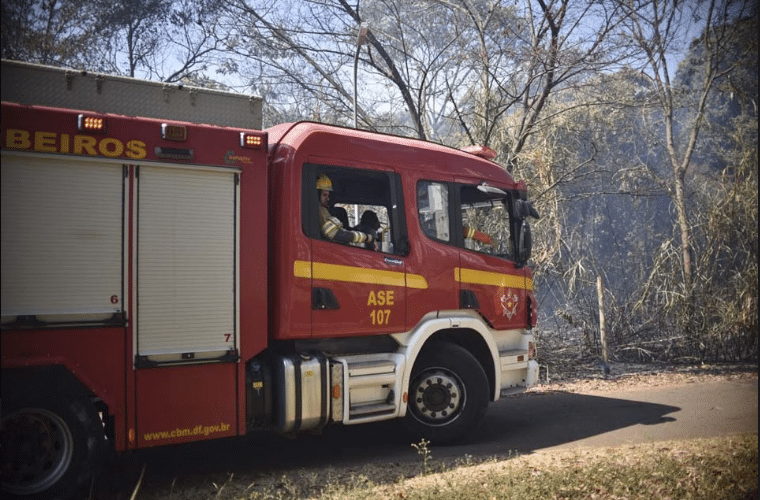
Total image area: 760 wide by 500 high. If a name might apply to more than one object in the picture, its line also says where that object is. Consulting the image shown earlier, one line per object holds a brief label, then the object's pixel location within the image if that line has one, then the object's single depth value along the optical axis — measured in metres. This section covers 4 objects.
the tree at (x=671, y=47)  12.74
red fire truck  4.98
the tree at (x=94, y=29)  12.78
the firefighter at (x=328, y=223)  6.40
